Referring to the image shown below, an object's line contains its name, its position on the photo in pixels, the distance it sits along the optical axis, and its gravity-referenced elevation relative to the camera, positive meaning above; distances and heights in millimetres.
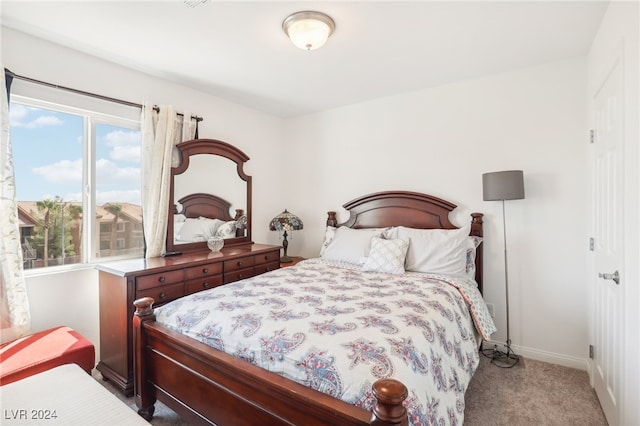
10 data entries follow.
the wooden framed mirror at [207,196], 3031 +180
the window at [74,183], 2256 +251
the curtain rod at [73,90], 2113 +954
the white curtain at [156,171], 2777 +392
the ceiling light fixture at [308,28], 1977 +1212
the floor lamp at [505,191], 2564 +166
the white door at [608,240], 1687 -180
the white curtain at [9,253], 1998 -253
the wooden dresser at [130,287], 2188 -574
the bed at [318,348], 1171 -626
